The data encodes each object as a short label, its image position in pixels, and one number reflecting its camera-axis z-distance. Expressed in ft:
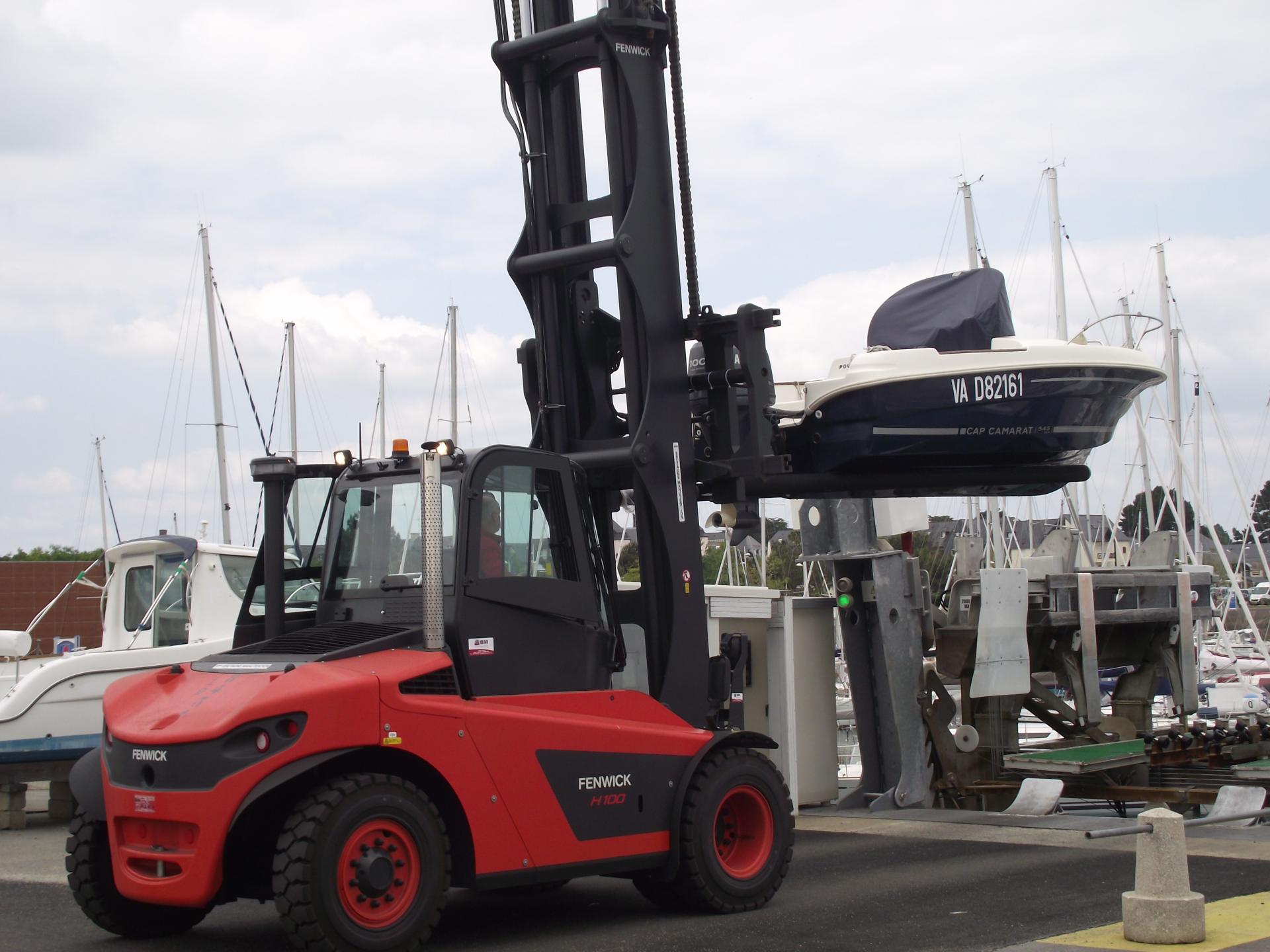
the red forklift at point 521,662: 20.95
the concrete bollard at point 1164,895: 21.08
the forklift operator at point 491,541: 23.48
